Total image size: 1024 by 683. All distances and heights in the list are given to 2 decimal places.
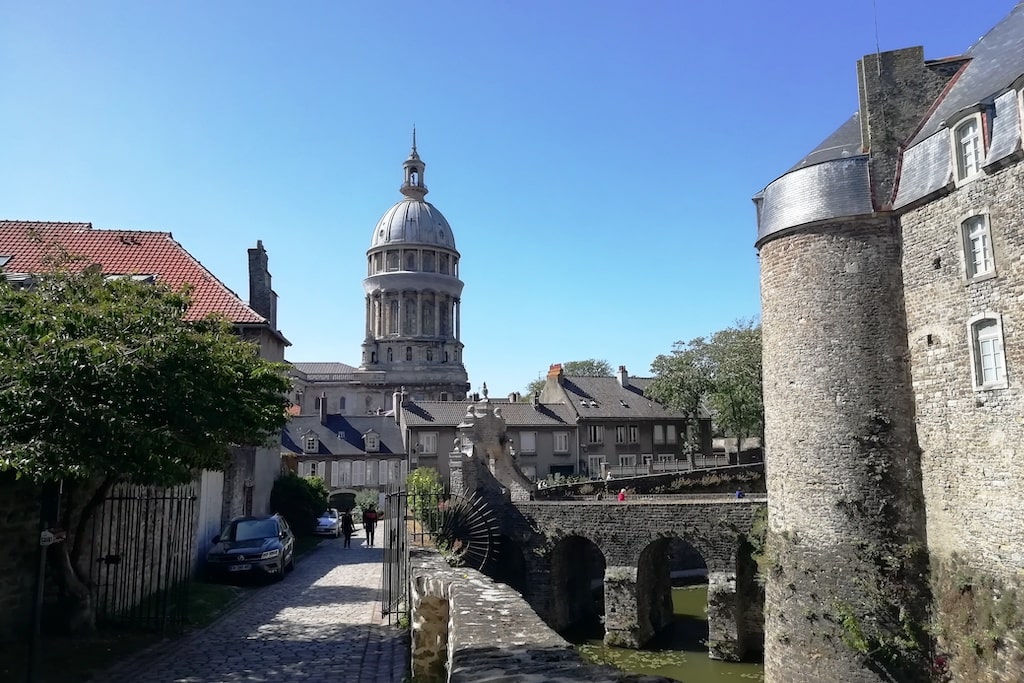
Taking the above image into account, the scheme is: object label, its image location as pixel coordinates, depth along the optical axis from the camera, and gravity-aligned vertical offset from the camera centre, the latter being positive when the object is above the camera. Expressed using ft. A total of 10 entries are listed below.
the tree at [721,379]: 132.05 +13.66
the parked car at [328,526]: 89.59 -8.78
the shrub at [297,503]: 82.89 -5.46
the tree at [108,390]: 26.48 +2.52
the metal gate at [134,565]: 34.71 -5.84
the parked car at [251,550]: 48.03 -6.31
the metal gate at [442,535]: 38.45 -6.40
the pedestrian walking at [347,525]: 73.56 -7.10
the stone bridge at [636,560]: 68.54 -10.99
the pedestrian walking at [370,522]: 78.69 -7.23
